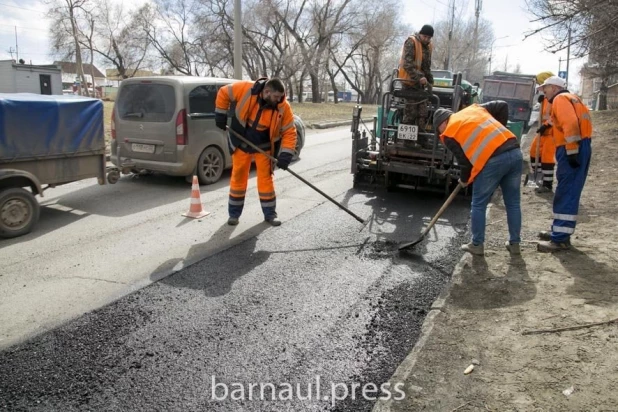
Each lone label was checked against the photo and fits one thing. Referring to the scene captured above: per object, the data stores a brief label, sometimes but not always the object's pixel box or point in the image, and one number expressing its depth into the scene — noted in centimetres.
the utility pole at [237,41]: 1448
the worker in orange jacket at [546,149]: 798
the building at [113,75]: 5531
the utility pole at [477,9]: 4131
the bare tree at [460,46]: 5444
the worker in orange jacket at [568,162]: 480
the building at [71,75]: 5553
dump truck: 1756
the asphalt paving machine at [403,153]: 698
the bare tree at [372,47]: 4022
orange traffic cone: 624
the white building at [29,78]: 2942
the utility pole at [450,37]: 3643
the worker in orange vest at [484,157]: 459
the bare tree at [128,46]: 4475
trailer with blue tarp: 532
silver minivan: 754
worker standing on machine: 709
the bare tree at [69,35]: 3928
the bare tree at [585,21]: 687
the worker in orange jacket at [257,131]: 582
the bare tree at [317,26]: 3800
